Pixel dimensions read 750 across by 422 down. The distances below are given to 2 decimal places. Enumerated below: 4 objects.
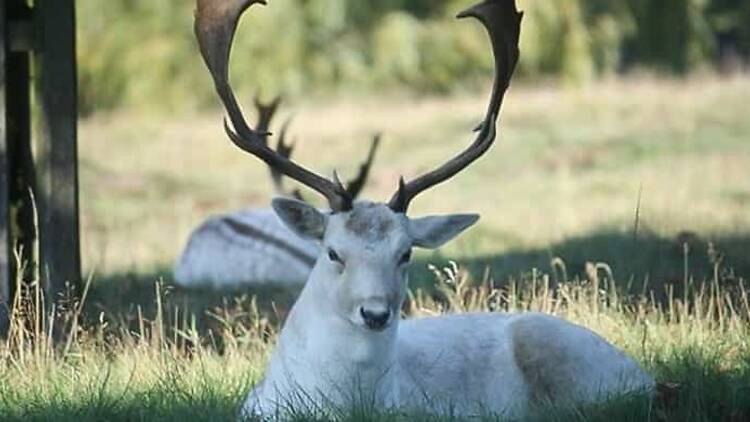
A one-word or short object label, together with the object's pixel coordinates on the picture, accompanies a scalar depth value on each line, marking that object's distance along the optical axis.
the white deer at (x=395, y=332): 14.90
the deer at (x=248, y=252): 28.16
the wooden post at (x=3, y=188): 19.84
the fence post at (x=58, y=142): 19.97
